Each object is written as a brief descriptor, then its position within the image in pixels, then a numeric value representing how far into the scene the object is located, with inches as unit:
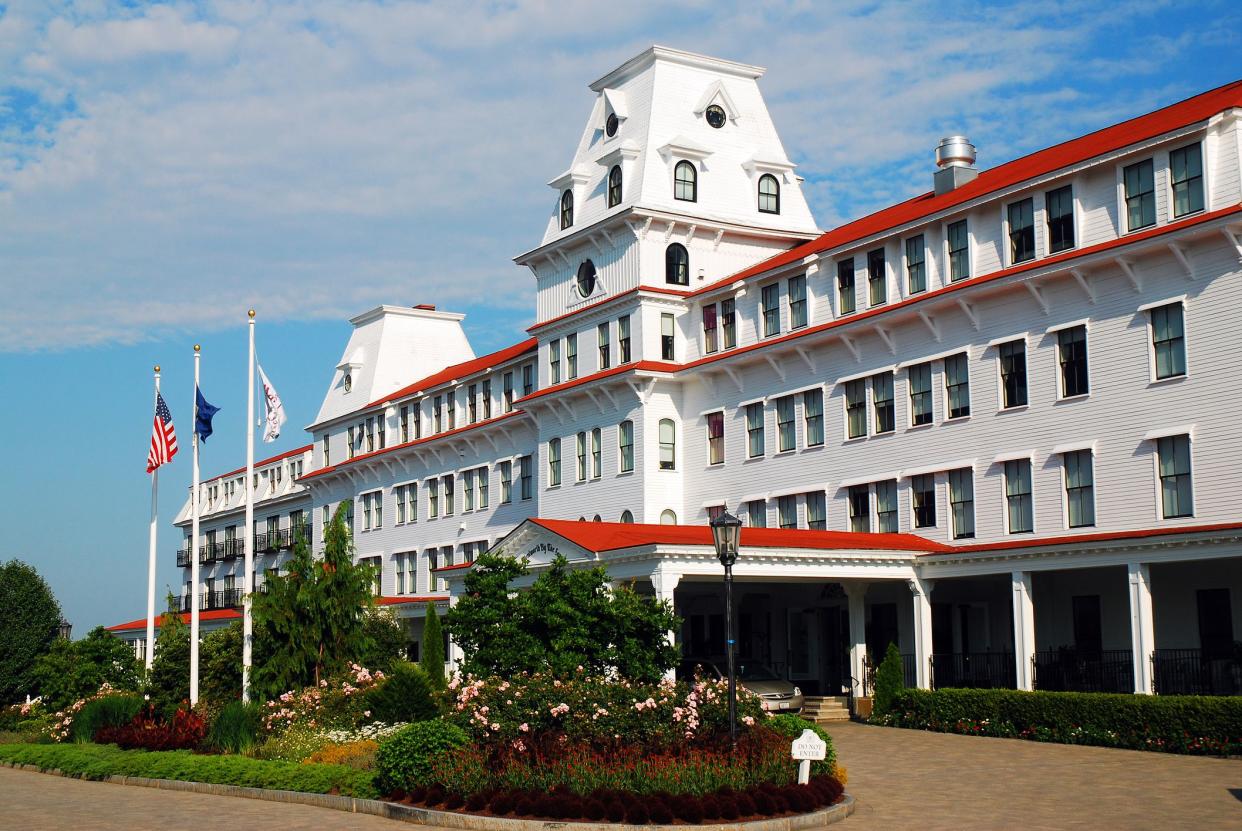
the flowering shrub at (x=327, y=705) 1149.1
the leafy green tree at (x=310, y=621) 1321.4
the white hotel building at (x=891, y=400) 1190.3
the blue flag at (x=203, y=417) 1498.5
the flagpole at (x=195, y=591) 1396.4
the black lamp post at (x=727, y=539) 883.4
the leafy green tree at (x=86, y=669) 1648.6
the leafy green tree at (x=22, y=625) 2091.4
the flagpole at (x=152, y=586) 1549.8
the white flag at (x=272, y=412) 1471.5
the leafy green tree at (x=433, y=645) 1551.2
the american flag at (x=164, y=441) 1514.5
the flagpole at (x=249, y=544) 1338.6
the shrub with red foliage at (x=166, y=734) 1186.0
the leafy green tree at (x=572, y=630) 1111.0
